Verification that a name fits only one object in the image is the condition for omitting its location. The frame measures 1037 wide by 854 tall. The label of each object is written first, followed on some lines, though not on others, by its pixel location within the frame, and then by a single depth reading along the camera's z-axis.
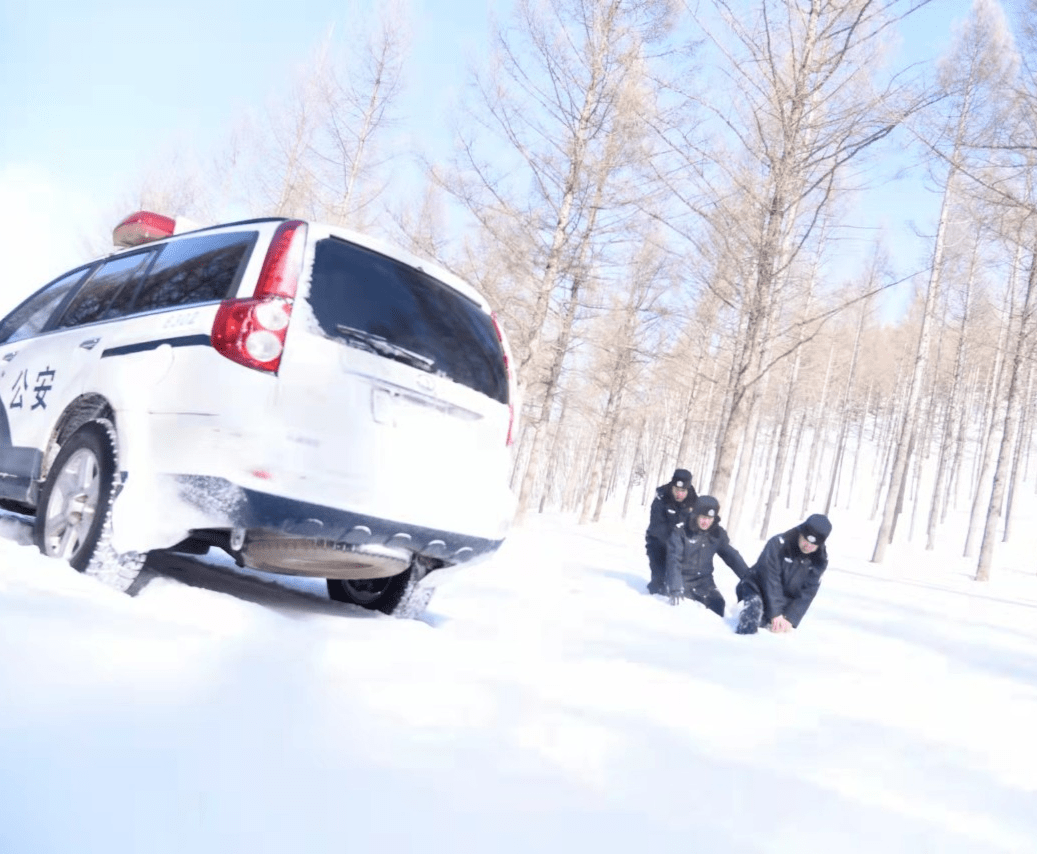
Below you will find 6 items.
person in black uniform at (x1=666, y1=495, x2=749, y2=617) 6.22
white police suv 2.65
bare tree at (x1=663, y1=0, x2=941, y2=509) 8.24
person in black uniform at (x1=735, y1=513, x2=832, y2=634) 5.29
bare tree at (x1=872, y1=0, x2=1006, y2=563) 13.18
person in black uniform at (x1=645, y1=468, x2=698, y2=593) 6.51
